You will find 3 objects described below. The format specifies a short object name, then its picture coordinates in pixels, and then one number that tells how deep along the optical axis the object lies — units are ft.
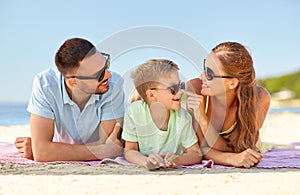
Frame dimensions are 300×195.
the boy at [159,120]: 13.00
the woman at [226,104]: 13.44
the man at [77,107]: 13.38
